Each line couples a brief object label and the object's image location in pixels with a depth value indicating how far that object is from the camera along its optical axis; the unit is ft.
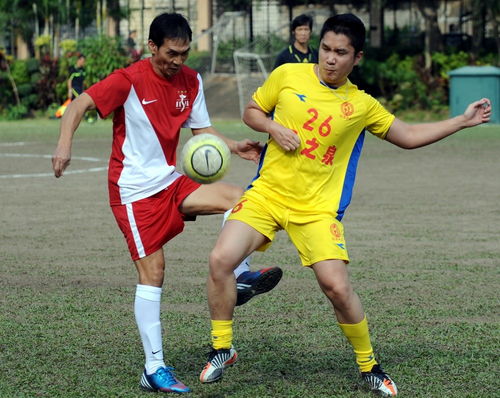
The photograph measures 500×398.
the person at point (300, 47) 48.75
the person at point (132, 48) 113.60
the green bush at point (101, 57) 111.65
